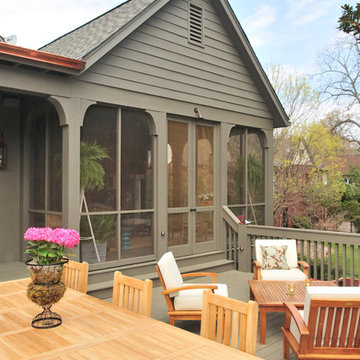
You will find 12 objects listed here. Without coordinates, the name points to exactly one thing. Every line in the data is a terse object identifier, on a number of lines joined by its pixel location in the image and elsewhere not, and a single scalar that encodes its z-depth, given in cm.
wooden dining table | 195
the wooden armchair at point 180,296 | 404
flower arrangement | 229
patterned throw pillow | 560
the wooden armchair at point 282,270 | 529
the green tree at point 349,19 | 422
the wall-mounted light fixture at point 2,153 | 617
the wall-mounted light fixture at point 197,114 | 673
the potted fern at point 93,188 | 535
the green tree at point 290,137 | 1404
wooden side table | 401
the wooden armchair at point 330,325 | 294
